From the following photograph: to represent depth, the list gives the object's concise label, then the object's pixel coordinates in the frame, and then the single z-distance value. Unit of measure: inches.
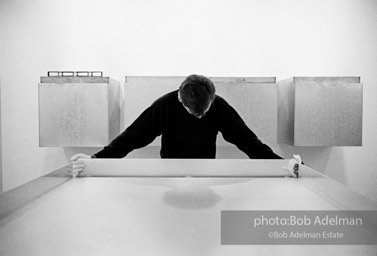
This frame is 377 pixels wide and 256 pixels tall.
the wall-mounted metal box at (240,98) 94.3
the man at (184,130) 72.7
